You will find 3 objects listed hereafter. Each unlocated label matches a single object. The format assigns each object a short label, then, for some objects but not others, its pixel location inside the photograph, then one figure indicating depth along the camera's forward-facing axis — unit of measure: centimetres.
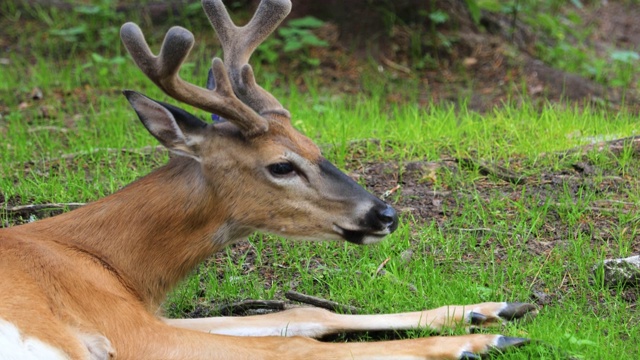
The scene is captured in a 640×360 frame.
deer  784
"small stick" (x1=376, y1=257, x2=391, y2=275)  996
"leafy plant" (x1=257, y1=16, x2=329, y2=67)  1819
